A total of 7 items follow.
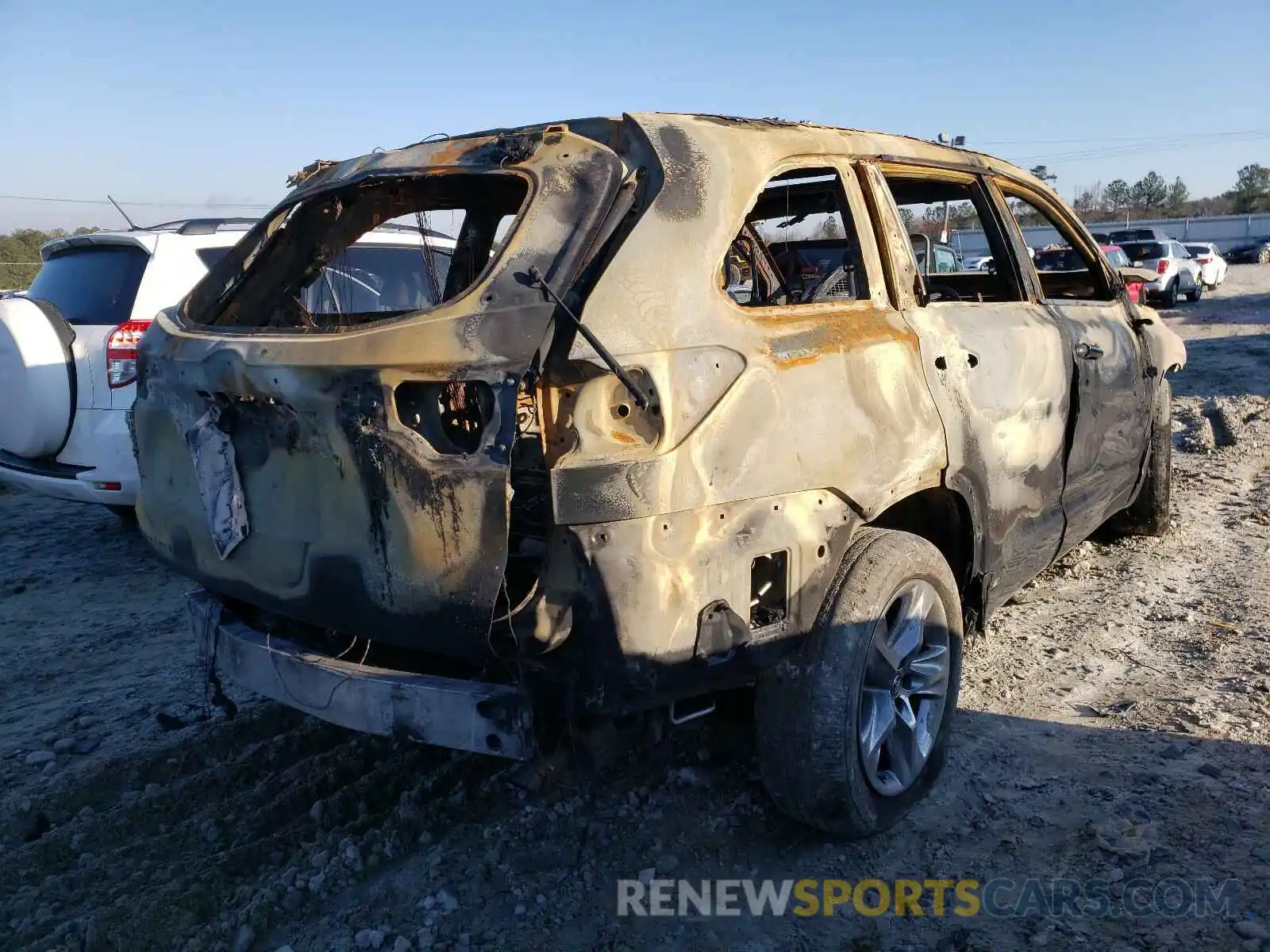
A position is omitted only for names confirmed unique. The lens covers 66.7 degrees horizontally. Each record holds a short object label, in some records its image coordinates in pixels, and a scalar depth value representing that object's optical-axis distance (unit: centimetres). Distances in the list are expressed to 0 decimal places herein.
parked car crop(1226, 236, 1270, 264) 3991
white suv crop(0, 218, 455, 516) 528
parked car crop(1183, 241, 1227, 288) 2630
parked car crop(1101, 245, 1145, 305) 2134
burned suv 228
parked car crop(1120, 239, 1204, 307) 2292
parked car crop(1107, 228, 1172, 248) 2897
